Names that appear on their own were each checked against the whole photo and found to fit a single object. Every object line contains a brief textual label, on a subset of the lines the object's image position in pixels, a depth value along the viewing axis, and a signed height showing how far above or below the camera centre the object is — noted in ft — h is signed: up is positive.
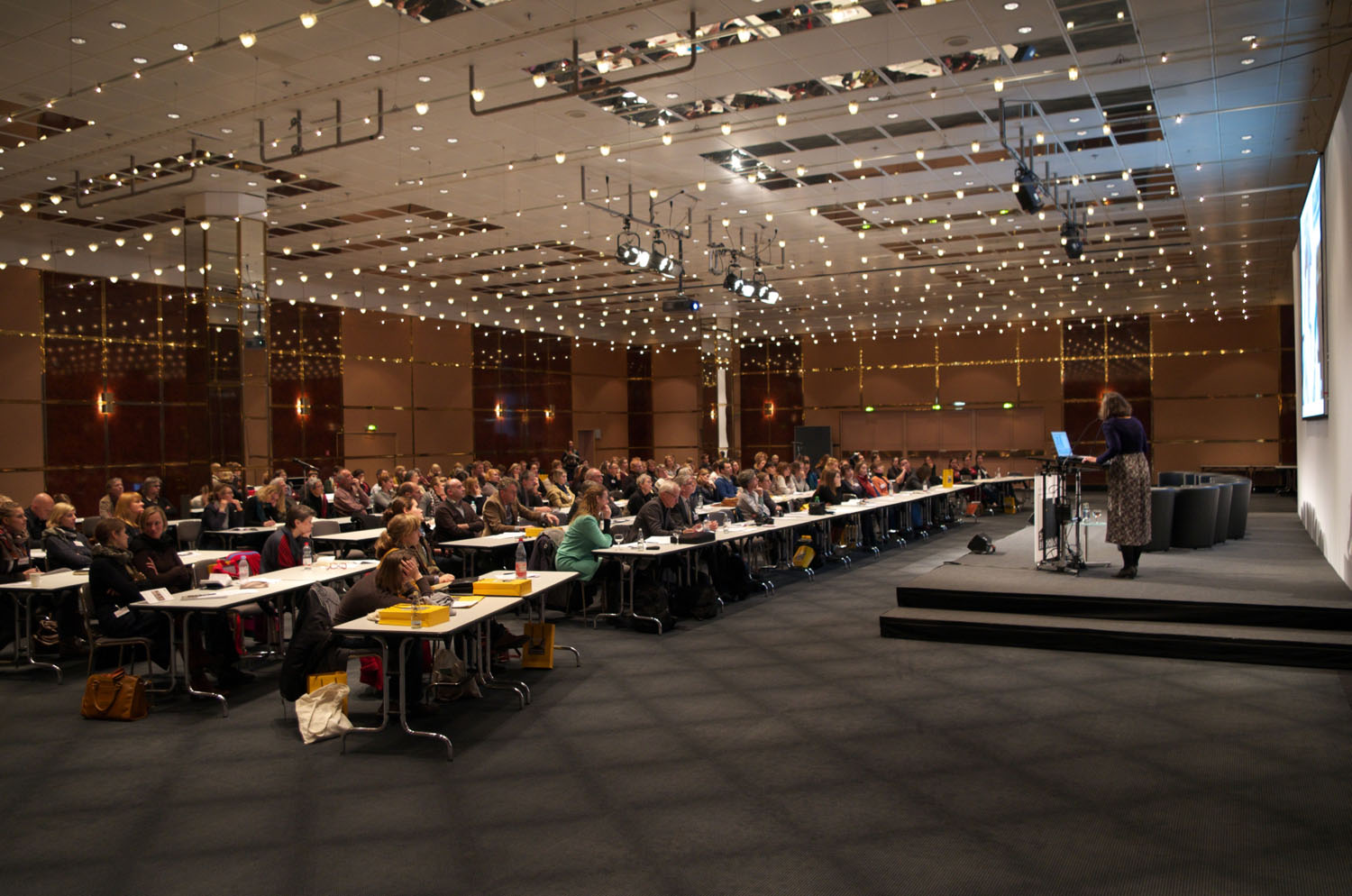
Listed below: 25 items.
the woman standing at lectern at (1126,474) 27.09 -1.23
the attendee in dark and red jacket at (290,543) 25.46 -2.60
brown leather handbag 20.26 -5.28
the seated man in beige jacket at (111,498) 36.47 -1.96
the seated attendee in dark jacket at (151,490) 38.75 -1.70
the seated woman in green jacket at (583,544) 27.94 -3.02
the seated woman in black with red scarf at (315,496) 43.21 -2.34
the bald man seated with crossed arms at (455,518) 34.83 -2.82
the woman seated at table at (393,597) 19.77 -3.16
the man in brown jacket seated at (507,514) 35.65 -2.85
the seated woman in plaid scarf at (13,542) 26.21 -2.53
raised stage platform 23.32 -4.75
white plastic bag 18.65 -5.28
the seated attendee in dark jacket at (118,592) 21.57 -3.24
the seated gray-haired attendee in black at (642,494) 37.83 -2.18
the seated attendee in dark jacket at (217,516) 36.99 -2.66
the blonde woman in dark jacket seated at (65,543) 26.25 -2.62
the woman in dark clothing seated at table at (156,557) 22.66 -2.59
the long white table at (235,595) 20.61 -3.33
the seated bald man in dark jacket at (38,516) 32.53 -2.30
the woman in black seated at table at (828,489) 43.50 -2.42
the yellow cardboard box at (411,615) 18.47 -3.32
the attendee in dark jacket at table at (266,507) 37.78 -2.45
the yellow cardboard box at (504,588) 22.11 -3.38
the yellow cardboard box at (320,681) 19.80 -4.86
